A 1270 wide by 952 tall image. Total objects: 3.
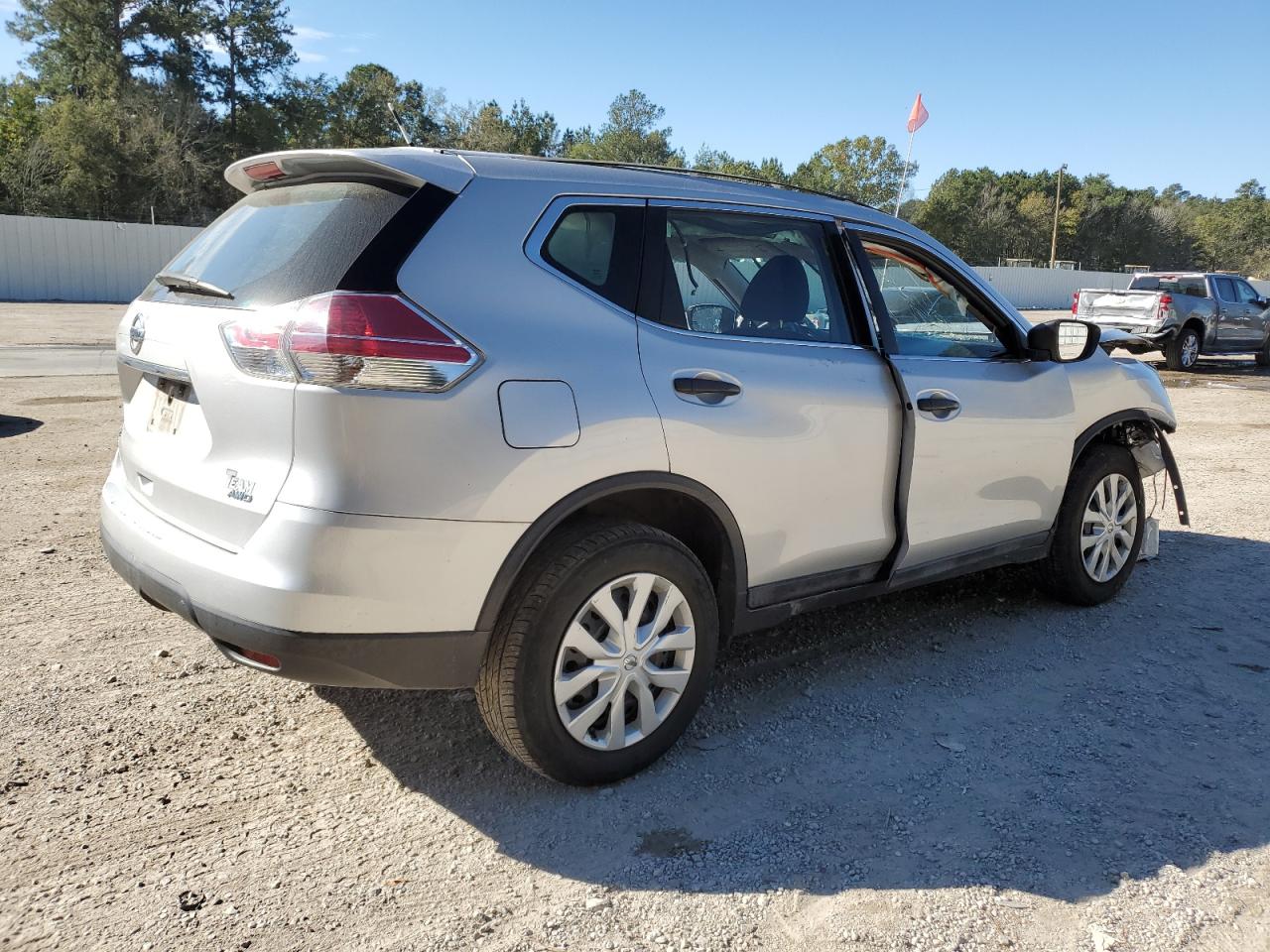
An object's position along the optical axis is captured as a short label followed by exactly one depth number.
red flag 11.15
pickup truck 17.36
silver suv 2.51
